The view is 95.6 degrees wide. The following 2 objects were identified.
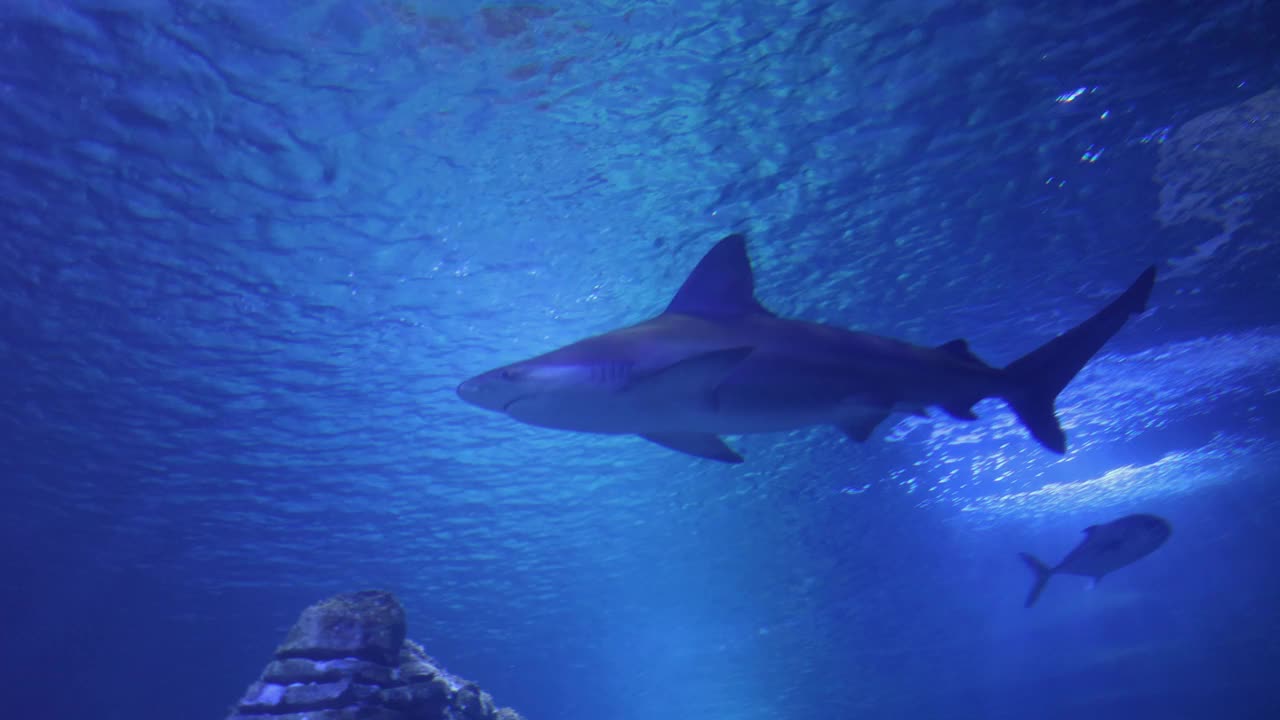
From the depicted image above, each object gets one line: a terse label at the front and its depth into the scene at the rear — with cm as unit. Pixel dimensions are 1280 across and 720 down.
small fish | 1194
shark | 338
